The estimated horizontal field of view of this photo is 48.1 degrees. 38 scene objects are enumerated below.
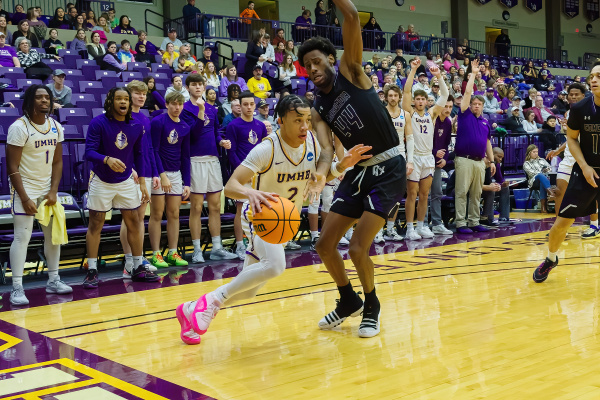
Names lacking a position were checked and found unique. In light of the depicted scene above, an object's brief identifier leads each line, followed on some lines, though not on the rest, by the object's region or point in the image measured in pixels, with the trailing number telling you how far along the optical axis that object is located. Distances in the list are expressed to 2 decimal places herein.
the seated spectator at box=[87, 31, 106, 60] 13.48
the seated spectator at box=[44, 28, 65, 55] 13.12
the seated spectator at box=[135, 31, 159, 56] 14.87
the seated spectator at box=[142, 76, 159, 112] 11.38
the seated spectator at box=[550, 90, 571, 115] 18.88
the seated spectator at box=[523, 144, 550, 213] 12.80
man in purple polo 9.90
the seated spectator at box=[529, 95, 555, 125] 16.88
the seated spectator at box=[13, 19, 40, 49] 12.78
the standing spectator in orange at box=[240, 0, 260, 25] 19.36
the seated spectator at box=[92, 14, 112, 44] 14.80
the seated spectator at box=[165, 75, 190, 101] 11.27
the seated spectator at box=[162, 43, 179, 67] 14.71
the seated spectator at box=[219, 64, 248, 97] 13.52
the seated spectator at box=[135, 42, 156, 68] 14.49
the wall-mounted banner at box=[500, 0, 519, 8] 30.25
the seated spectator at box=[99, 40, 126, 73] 13.09
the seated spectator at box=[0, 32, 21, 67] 11.81
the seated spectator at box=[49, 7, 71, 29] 14.83
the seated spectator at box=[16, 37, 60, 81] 11.70
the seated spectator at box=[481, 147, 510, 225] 10.70
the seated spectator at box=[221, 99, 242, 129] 8.78
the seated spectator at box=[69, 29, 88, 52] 13.68
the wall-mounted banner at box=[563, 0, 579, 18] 31.98
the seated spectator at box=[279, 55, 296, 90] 15.20
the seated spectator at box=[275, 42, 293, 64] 16.33
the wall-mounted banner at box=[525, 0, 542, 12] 31.16
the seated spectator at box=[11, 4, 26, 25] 14.45
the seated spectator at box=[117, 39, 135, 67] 13.94
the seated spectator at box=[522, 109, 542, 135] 15.66
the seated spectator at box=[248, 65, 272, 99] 13.81
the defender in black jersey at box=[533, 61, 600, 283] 5.80
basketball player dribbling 4.26
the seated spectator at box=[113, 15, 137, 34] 15.95
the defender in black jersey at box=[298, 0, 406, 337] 4.46
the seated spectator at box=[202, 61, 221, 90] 13.48
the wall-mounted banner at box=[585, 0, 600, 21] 32.84
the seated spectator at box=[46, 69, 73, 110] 10.84
